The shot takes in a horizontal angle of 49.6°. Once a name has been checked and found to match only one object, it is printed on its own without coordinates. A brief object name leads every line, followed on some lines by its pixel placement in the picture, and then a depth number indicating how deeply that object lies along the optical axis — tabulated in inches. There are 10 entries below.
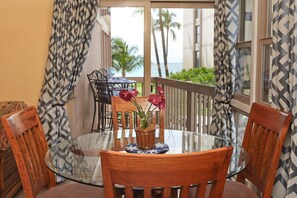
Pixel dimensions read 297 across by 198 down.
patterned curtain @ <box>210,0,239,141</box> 124.7
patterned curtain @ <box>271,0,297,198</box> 68.1
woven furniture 105.7
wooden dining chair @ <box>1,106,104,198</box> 64.6
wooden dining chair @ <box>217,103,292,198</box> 65.6
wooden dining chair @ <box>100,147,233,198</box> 39.6
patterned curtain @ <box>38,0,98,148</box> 131.8
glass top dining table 63.9
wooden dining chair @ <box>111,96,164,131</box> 107.6
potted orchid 71.1
